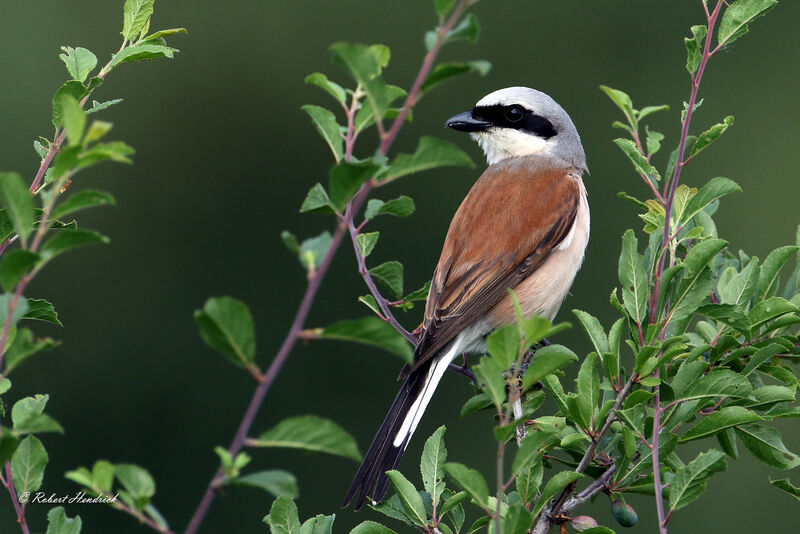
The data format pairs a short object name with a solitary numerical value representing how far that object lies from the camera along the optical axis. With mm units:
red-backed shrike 3727
